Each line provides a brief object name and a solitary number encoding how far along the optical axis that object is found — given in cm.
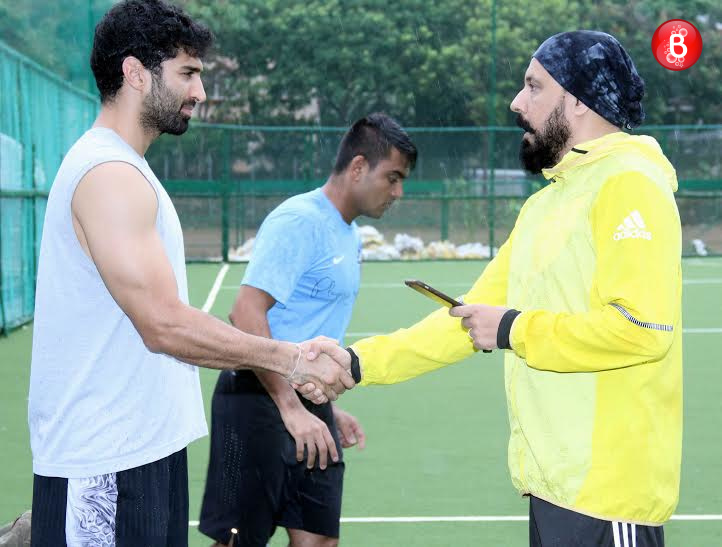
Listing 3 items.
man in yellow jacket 316
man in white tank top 327
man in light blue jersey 461
